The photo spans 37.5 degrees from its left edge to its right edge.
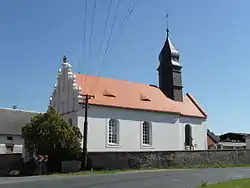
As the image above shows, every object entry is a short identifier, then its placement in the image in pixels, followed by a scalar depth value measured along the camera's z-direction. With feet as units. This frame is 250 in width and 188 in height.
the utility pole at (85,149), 108.83
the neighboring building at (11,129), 174.09
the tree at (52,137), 106.93
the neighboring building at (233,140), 244.16
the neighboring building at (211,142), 190.39
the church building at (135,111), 131.75
